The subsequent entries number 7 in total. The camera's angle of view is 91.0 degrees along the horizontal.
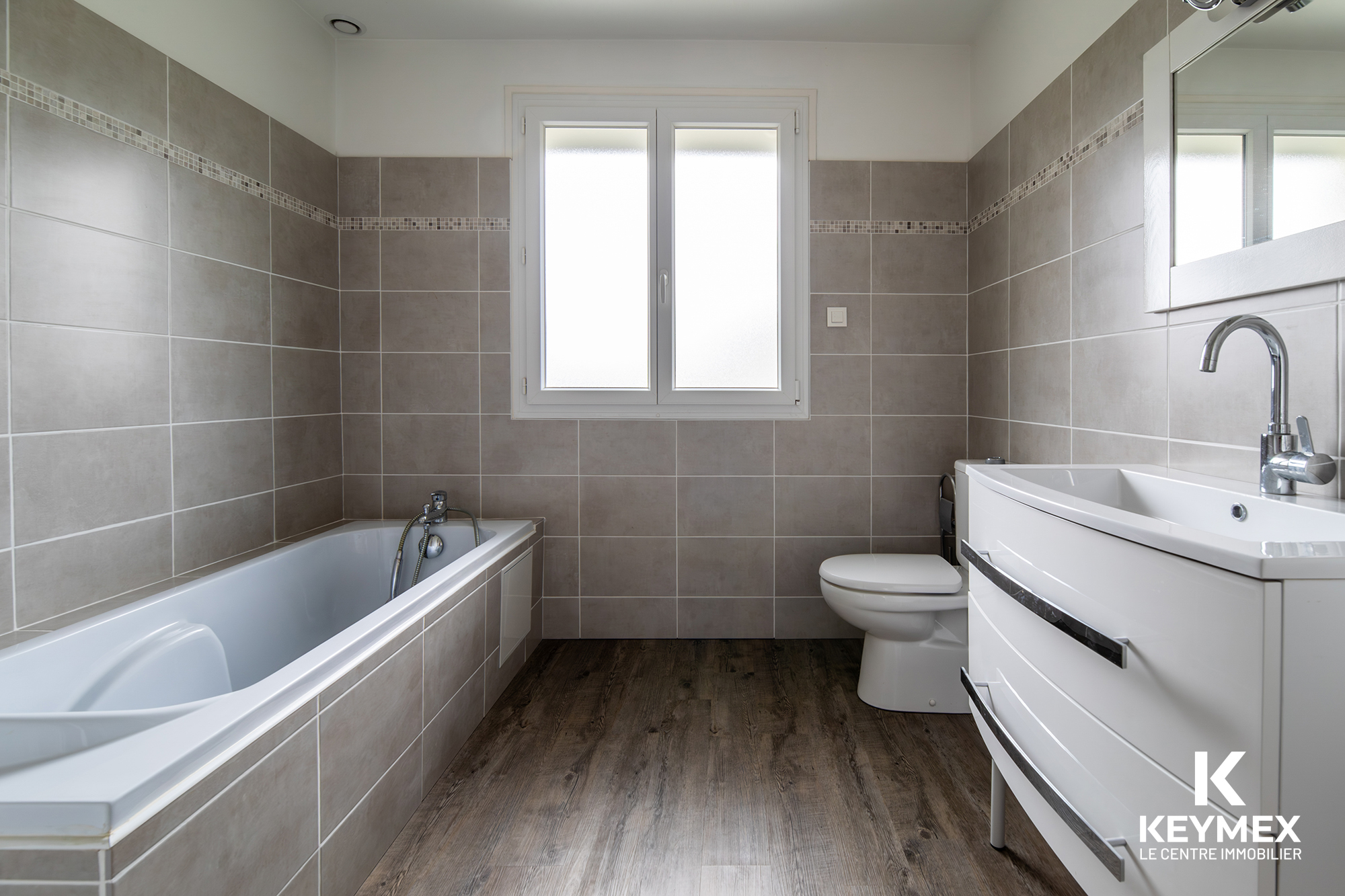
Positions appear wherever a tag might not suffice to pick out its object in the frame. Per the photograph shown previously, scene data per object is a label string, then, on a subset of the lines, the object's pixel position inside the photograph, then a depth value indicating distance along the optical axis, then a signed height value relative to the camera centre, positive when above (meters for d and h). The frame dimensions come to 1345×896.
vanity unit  0.64 -0.30
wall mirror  1.12 +0.54
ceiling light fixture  2.49 +1.53
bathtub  0.82 -0.47
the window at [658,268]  2.65 +0.65
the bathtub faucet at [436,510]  2.46 -0.31
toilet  2.07 -0.66
